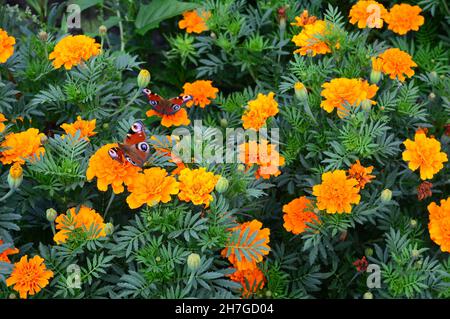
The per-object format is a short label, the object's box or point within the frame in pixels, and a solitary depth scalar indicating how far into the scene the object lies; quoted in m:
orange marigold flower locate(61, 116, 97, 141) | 1.07
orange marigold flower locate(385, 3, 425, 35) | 1.24
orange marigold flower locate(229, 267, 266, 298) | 1.04
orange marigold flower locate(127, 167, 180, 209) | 1.00
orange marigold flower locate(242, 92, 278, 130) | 1.12
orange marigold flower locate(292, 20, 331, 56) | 1.15
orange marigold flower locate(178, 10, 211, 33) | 1.29
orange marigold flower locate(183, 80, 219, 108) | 1.20
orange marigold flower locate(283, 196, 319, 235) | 1.06
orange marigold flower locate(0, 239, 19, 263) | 1.01
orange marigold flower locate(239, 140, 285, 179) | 1.07
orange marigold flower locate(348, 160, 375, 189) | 1.05
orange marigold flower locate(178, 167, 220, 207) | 1.00
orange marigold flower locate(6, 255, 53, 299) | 0.99
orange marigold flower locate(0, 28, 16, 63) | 1.12
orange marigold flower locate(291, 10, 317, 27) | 1.21
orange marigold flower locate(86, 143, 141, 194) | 1.01
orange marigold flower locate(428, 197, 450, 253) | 1.04
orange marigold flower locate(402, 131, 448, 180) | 1.06
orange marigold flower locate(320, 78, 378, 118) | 1.07
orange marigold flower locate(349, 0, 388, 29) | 1.19
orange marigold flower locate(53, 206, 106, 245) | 1.02
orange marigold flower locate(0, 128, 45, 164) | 1.05
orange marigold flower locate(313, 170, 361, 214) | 1.02
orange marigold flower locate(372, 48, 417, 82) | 1.15
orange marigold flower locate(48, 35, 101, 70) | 1.12
